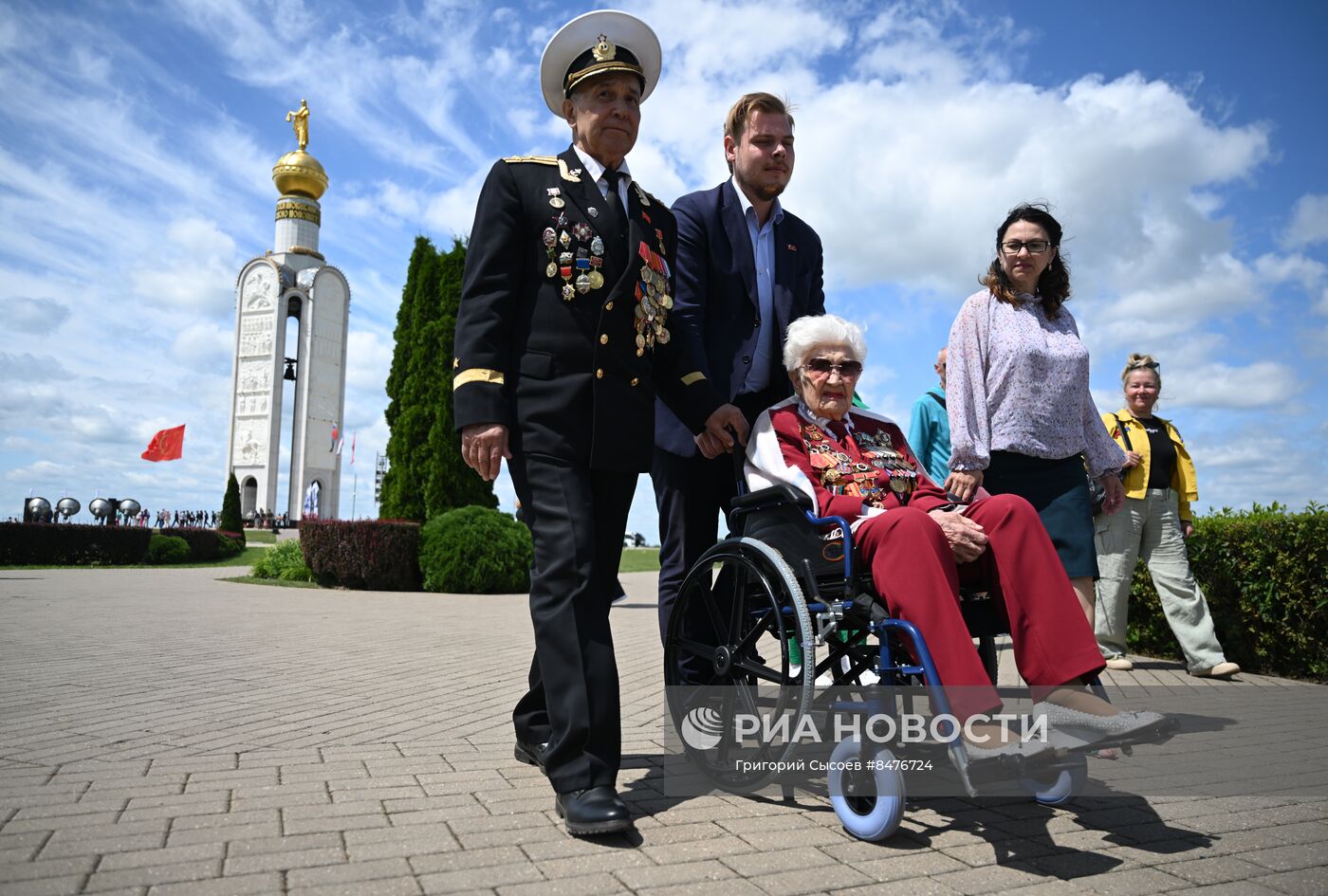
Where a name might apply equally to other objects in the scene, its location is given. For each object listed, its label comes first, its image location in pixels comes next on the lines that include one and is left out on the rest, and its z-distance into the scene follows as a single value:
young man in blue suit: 3.68
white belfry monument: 57.72
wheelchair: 2.44
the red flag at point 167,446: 43.16
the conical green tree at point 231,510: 35.09
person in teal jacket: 5.79
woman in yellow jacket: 6.04
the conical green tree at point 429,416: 16.16
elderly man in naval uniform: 2.72
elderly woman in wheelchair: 2.36
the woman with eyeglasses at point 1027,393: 3.54
